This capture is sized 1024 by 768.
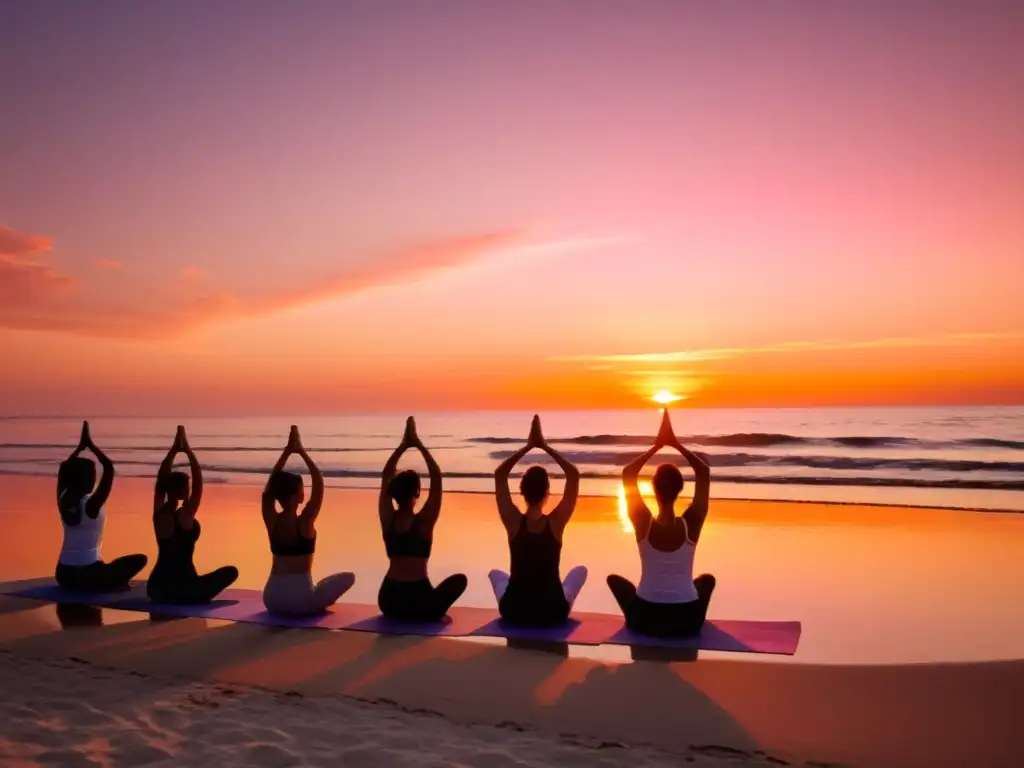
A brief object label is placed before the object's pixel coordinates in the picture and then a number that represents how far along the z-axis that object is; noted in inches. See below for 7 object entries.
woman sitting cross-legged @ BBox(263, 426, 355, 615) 283.9
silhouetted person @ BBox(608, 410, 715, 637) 254.7
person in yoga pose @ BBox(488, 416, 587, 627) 267.1
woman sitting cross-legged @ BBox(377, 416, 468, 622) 274.4
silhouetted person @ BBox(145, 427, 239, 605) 300.7
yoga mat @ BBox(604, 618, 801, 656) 244.2
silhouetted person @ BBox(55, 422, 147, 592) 317.7
